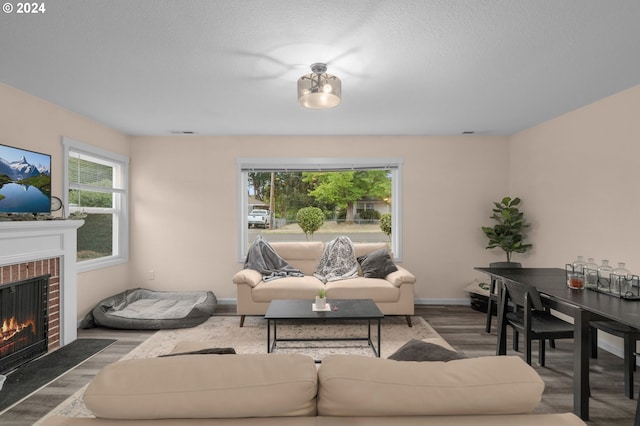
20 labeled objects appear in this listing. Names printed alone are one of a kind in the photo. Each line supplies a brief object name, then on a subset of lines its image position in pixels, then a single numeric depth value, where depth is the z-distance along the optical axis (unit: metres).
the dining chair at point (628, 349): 2.47
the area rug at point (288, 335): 3.30
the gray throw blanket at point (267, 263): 4.44
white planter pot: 3.20
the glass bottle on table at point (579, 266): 2.81
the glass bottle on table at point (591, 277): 2.62
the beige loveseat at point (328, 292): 3.99
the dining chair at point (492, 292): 3.84
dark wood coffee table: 2.98
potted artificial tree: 4.53
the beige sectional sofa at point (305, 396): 0.98
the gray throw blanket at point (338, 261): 4.54
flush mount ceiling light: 2.56
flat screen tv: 2.84
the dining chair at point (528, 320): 2.60
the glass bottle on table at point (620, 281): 2.36
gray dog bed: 3.84
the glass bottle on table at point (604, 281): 2.54
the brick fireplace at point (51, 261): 2.81
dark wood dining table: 2.00
